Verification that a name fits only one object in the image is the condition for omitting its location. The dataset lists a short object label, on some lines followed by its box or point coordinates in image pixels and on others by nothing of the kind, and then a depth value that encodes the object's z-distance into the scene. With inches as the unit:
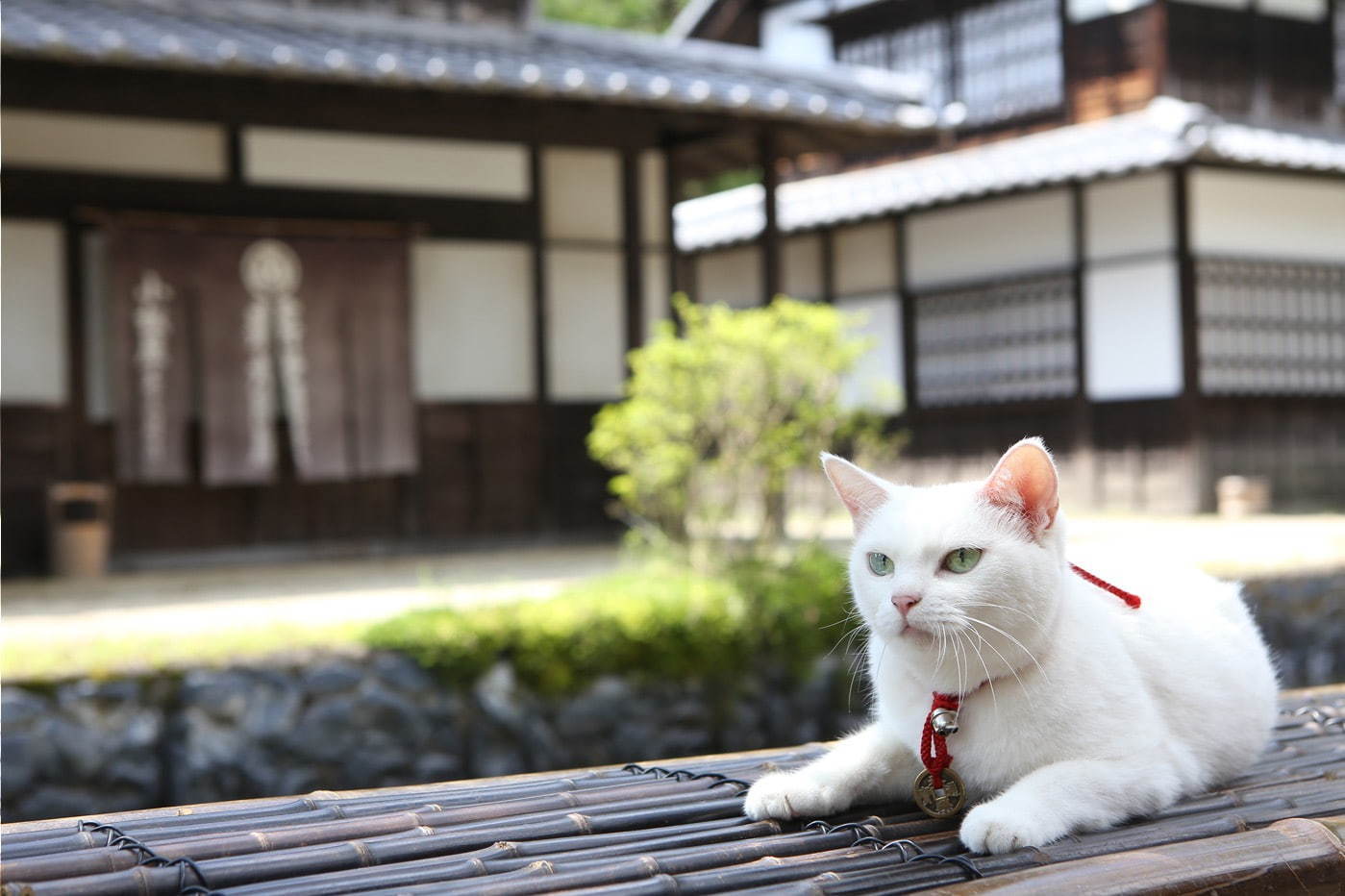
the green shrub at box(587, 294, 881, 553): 302.5
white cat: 84.0
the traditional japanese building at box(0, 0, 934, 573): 382.0
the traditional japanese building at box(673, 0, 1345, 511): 545.0
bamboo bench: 79.0
